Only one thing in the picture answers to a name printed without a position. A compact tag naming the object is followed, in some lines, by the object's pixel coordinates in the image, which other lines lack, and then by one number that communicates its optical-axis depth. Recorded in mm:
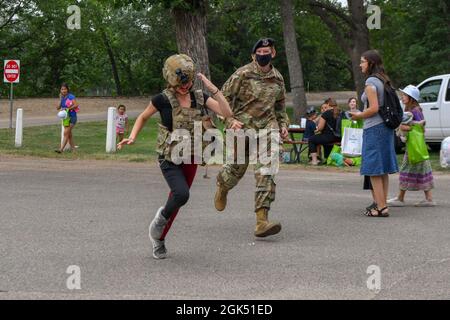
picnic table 18914
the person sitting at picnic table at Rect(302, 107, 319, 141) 18828
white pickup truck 19891
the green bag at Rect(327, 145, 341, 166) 18219
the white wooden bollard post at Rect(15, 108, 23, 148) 22250
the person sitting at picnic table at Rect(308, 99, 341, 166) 18125
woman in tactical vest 7484
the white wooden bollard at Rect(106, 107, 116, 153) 20750
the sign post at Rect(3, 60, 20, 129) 26638
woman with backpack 10055
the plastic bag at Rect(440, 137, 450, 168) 17016
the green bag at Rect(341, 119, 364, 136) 15101
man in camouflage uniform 8500
